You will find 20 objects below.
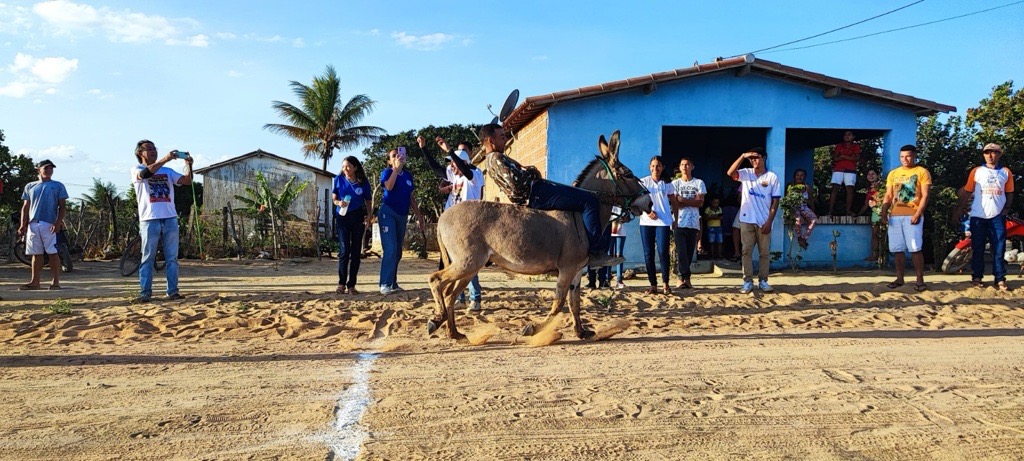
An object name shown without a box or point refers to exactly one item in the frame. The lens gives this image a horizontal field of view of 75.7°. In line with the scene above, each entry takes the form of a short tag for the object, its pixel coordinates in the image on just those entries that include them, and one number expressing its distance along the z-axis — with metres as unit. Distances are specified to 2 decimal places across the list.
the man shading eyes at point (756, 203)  9.08
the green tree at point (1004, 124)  14.20
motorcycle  11.58
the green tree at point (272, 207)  17.52
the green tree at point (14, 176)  17.75
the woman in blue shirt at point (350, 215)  8.85
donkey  5.90
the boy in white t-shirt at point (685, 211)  9.55
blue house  12.68
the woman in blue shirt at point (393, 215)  8.41
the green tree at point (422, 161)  31.09
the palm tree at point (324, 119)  35.44
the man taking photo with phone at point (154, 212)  8.03
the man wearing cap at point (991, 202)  9.03
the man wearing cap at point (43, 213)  9.58
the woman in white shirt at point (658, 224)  8.98
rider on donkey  6.10
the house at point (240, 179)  29.66
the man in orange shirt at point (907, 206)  9.08
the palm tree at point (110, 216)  16.22
